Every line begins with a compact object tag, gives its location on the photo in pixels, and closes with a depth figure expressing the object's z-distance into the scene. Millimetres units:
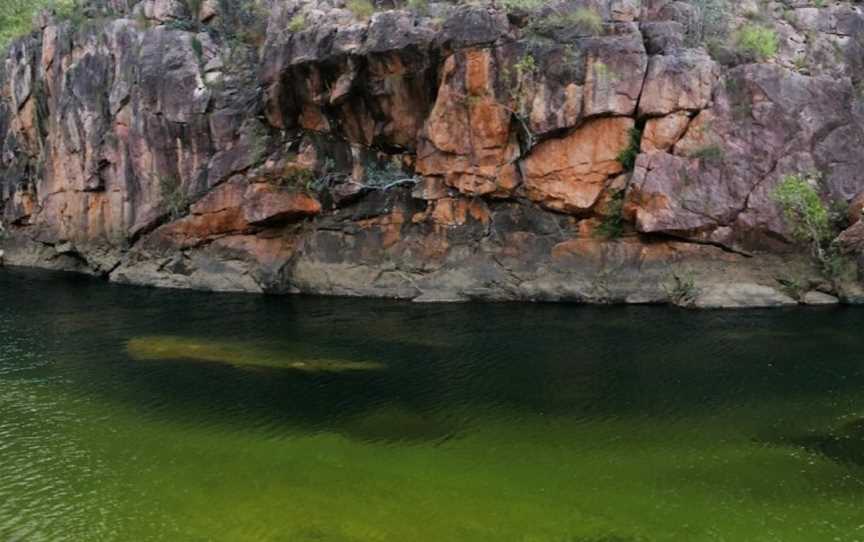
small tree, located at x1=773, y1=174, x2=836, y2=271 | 27219
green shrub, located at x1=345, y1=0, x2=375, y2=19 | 31448
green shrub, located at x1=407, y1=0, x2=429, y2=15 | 30500
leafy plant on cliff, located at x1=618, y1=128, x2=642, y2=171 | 28844
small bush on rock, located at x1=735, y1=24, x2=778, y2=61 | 29141
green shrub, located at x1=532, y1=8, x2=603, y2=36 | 28922
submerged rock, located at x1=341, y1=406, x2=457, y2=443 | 15320
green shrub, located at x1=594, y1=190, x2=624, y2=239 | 29406
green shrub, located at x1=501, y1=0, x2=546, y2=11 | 29625
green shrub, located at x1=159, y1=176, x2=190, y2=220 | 34562
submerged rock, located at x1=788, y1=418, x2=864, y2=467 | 13911
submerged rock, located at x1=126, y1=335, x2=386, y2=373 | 20719
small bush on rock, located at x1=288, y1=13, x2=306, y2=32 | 31875
